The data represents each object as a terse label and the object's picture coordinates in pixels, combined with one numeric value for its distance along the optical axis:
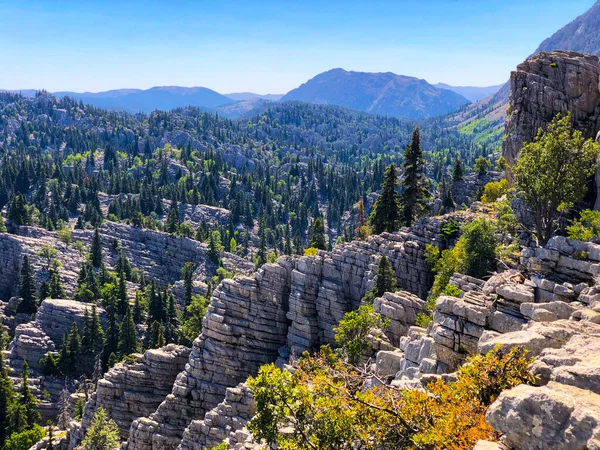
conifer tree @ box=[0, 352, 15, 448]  76.50
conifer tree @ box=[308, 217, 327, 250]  105.94
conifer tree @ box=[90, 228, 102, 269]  150.75
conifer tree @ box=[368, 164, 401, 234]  79.56
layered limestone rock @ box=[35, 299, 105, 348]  105.75
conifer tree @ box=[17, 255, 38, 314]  118.84
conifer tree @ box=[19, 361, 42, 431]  79.88
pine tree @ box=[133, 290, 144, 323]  118.06
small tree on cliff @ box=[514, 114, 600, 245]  40.53
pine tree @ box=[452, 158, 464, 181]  116.38
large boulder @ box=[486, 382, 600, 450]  15.92
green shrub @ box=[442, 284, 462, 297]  42.38
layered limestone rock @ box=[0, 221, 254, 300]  137.25
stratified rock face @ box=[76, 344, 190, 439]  61.97
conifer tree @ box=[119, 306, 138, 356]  101.25
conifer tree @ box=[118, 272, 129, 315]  118.00
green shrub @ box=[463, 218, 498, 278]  49.75
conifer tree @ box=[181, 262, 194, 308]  130.12
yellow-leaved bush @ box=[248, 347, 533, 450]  21.34
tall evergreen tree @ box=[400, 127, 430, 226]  78.56
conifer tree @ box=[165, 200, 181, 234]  179.75
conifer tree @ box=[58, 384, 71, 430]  76.81
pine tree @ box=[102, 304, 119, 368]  100.44
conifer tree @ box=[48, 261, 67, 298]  123.25
